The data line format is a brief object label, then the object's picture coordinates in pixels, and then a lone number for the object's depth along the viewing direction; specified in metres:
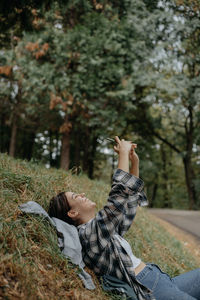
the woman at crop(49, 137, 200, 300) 2.58
